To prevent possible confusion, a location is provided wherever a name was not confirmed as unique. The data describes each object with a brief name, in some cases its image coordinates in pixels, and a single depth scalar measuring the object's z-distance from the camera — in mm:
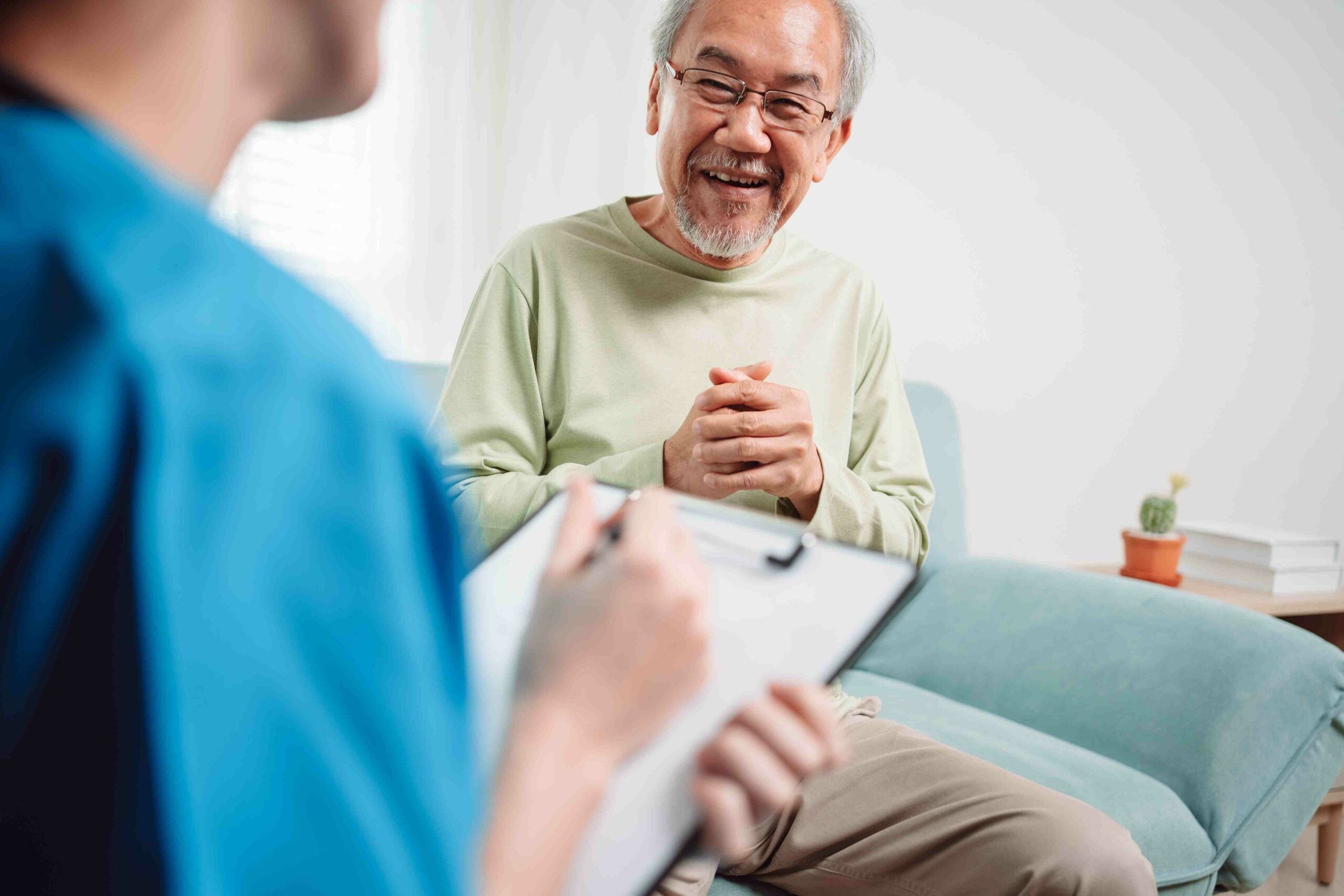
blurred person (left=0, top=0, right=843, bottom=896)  254
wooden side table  2010
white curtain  2287
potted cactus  2141
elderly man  1081
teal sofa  1308
